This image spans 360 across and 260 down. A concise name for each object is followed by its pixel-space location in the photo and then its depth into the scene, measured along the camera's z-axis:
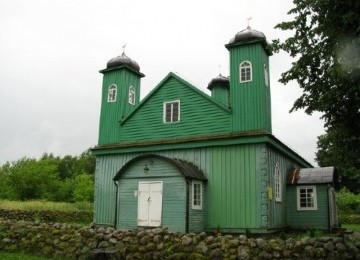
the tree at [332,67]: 11.48
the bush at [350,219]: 28.80
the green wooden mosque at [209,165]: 16.08
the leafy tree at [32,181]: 50.75
